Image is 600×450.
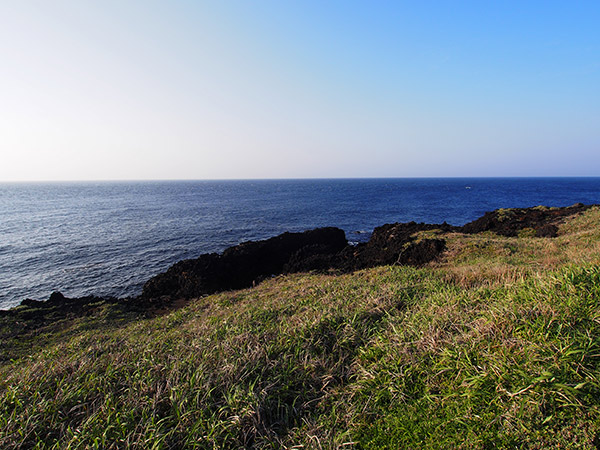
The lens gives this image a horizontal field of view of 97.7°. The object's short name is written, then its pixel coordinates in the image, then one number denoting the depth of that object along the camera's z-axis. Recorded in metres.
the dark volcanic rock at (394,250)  16.64
